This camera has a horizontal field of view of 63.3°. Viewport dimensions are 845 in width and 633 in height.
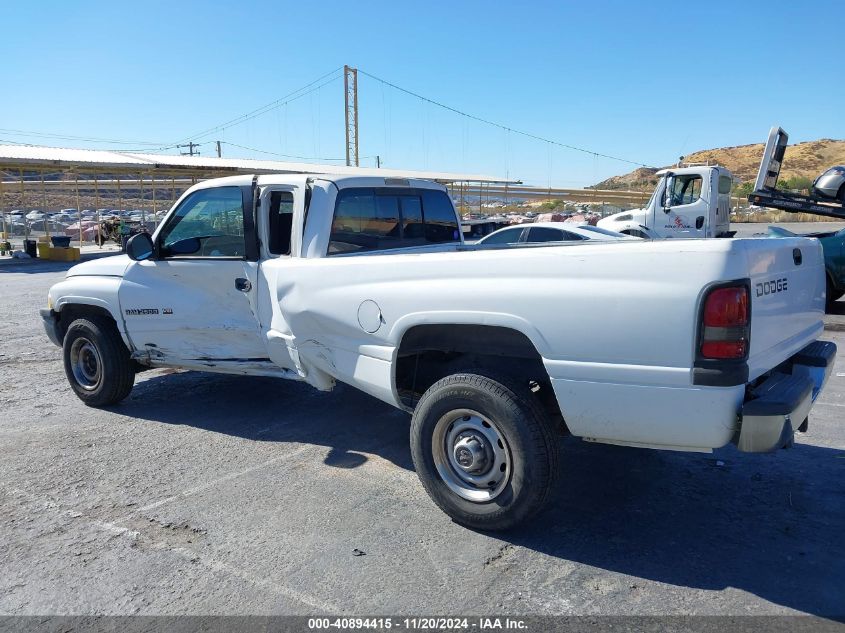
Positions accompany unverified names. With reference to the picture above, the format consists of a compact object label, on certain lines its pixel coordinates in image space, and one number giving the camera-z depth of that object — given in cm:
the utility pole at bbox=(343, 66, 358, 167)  8569
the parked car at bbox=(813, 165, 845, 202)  1176
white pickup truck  304
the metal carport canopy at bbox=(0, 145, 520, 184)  2494
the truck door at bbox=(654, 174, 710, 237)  1404
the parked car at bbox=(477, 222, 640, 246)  1112
